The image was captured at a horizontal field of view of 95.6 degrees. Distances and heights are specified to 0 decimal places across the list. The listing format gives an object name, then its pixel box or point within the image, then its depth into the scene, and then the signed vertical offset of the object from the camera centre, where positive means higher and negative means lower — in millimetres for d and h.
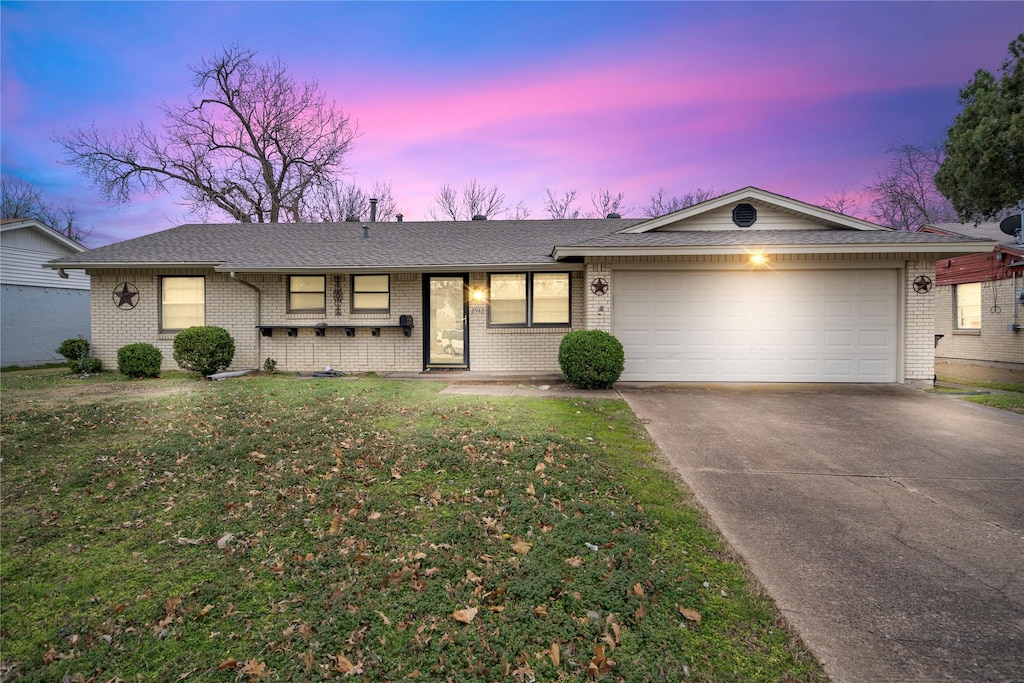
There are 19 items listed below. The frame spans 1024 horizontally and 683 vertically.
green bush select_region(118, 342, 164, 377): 11016 -576
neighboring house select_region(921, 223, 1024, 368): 13570 +1032
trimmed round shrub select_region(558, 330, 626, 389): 9297 -464
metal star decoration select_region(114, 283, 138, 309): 12281 +1010
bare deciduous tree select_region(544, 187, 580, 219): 31500 +8916
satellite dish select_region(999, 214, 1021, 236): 11148 +2653
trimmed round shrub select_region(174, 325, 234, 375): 11094 -309
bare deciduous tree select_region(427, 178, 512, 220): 30484 +8799
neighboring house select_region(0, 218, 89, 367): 14875 +1340
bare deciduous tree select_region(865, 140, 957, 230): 30172 +9879
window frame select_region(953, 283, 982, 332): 15798 +959
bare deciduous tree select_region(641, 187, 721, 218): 36272 +10697
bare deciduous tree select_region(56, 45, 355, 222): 22516 +9717
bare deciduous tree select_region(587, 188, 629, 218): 32031 +9282
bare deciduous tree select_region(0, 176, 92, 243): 30125 +8619
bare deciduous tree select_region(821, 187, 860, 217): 33375 +9698
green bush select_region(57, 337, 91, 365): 12359 -343
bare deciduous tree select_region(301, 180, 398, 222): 26281 +8195
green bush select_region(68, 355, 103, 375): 11664 -750
